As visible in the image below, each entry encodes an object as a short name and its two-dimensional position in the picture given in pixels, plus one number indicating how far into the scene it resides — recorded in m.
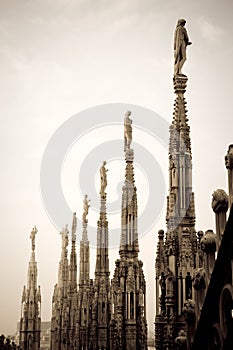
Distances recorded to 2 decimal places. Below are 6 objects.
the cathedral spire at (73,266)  34.66
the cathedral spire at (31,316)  43.28
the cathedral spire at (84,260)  30.41
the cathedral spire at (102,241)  23.45
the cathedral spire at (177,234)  9.28
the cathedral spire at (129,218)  17.34
